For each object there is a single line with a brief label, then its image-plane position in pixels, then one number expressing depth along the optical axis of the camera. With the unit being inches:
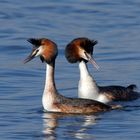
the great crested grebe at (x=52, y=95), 682.2
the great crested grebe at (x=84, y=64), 732.0
